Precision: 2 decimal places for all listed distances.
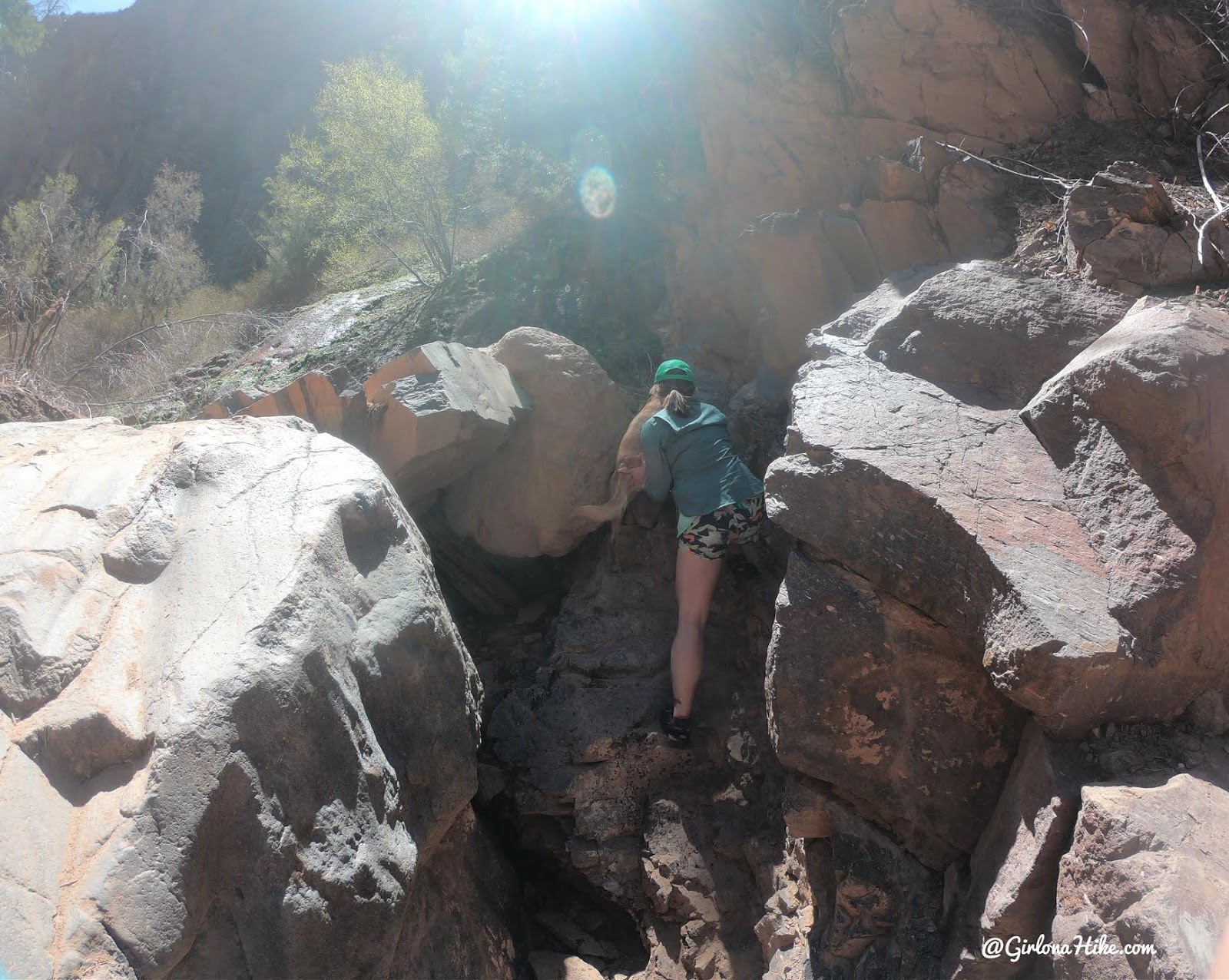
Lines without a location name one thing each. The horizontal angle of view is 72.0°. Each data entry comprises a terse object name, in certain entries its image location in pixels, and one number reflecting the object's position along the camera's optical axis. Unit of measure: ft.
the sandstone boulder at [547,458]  13.69
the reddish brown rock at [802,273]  13.82
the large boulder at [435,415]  12.38
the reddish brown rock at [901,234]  13.20
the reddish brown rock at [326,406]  13.17
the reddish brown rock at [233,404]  14.08
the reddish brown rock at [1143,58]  12.73
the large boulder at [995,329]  9.49
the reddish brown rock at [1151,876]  5.31
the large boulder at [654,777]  10.71
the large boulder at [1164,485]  7.04
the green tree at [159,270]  34.71
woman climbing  11.71
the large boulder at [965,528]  7.04
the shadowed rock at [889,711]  8.44
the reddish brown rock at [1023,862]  6.88
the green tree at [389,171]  28.02
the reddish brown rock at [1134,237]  10.12
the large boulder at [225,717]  6.13
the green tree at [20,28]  65.31
